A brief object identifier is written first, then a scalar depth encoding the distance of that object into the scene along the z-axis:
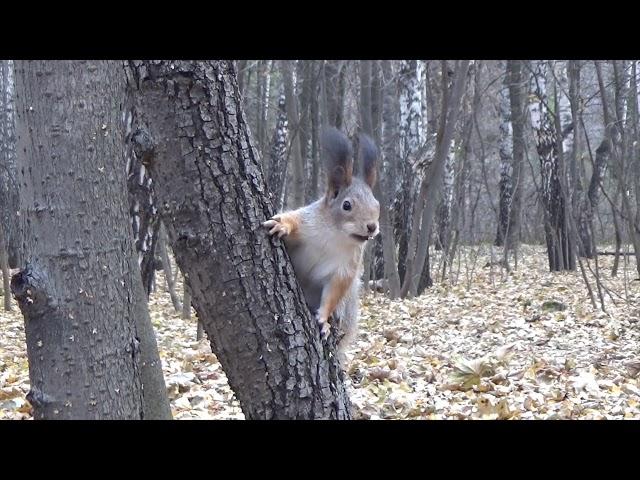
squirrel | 4.04
